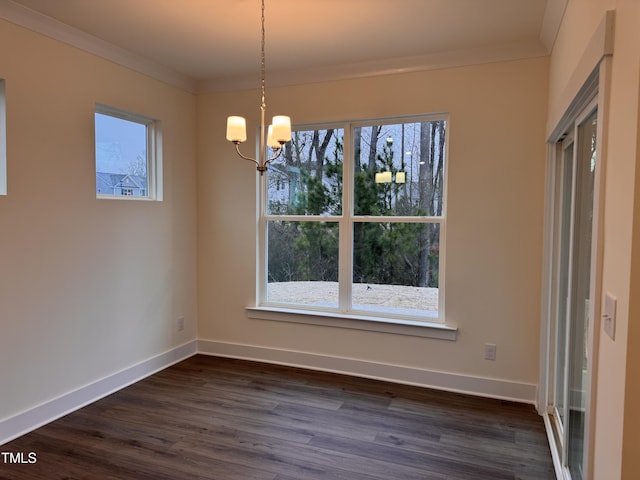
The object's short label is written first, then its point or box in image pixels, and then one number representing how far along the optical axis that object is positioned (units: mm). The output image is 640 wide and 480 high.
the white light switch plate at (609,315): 1248
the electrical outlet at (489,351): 3314
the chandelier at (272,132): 2326
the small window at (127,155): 3285
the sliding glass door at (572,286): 1936
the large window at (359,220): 3557
